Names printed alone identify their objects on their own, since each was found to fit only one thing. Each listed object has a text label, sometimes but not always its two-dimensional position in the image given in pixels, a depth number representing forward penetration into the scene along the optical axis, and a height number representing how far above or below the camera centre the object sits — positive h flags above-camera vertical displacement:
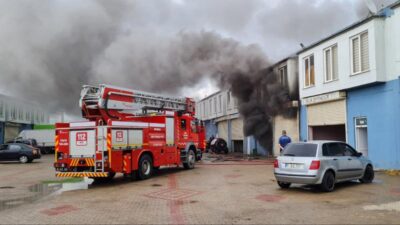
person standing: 18.45 -0.20
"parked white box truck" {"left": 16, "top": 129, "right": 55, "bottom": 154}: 42.50 +0.04
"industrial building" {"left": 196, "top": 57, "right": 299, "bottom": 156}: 24.59 +1.50
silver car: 10.97 -0.81
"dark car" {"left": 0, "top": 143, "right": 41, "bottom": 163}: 26.86 -0.94
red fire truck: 13.74 +0.05
